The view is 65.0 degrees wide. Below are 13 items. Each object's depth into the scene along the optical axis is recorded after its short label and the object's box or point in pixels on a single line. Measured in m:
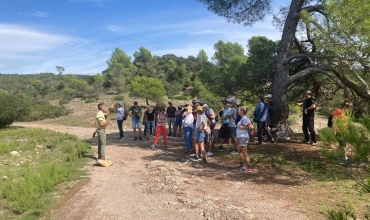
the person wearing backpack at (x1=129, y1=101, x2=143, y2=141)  10.85
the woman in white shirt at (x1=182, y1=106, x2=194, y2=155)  8.48
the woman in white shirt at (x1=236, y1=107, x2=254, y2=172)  6.63
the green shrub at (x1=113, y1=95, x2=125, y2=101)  35.62
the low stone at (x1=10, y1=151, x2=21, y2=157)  8.87
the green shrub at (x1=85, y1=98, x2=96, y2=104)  37.50
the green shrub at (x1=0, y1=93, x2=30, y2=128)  17.44
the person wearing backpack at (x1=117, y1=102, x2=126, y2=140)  10.88
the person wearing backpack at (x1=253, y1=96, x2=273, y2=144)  9.05
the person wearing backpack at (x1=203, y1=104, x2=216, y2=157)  8.50
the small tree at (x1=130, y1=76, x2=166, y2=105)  30.52
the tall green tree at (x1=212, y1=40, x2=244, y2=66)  65.19
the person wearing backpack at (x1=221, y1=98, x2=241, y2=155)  8.30
